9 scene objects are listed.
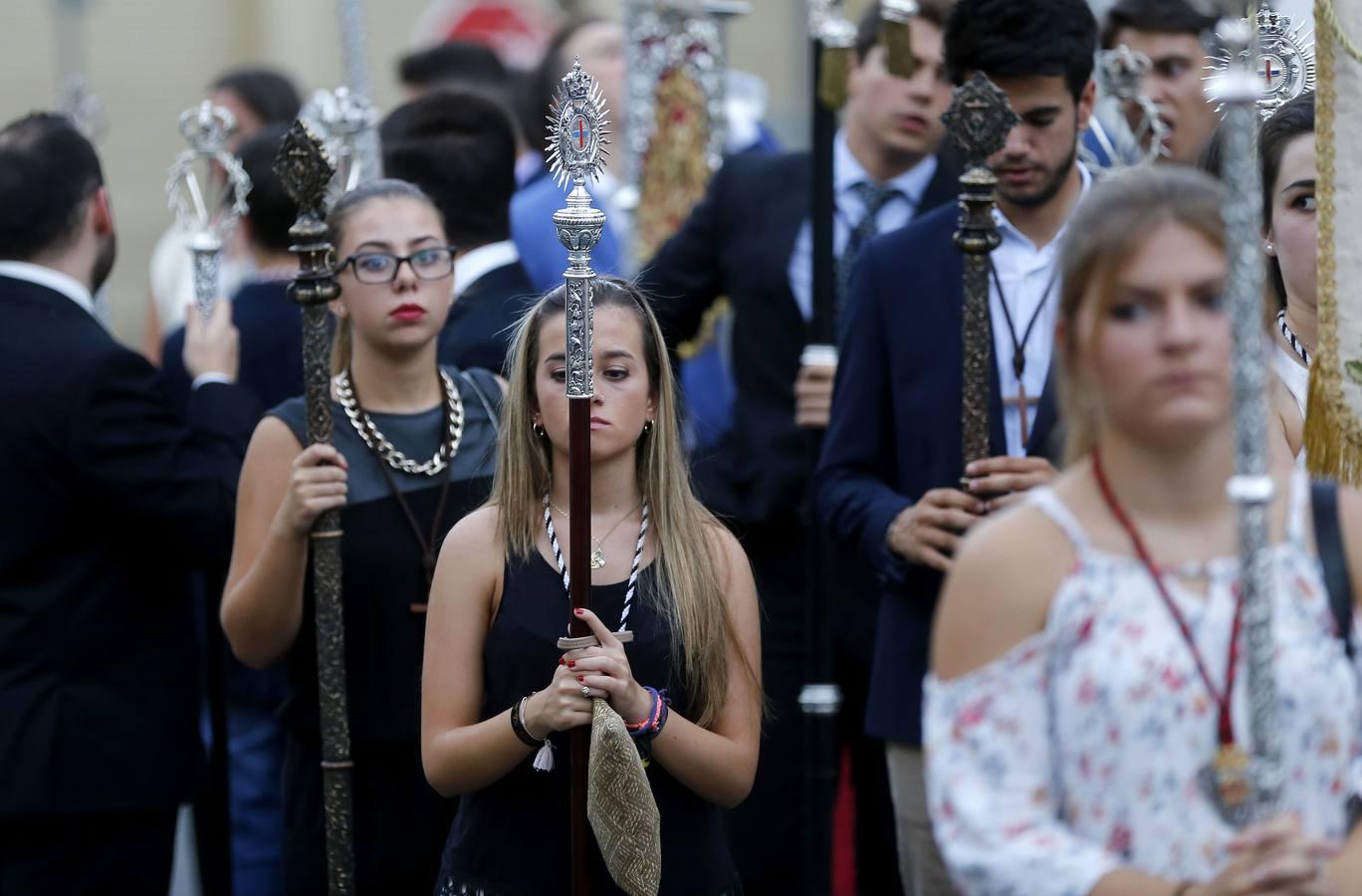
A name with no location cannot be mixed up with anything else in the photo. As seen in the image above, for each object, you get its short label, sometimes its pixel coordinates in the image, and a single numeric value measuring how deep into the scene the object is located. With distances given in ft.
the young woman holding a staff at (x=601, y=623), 22.62
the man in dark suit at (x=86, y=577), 29.17
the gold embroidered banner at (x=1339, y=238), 23.56
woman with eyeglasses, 27.37
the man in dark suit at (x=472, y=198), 33.83
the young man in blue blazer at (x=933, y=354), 26.45
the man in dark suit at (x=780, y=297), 35.78
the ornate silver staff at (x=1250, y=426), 15.05
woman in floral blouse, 15.71
